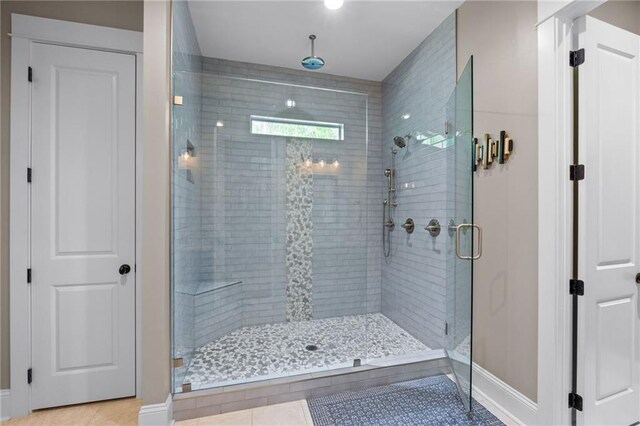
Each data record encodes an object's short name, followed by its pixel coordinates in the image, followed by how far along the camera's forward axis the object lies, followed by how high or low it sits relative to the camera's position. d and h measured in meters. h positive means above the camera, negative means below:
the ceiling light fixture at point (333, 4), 2.09 +1.46
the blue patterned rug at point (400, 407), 1.78 -1.22
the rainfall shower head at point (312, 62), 2.65 +1.34
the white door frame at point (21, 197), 1.86 +0.09
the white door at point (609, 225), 1.59 -0.06
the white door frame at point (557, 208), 1.58 +0.03
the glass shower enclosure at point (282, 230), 2.33 -0.15
